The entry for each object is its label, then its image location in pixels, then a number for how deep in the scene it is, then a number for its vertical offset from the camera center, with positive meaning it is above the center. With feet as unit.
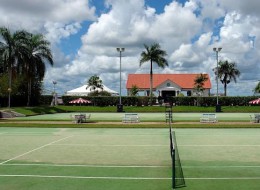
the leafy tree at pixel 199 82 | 185.20 +16.62
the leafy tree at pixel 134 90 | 190.50 +10.84
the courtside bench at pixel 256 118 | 72.73 -3.61
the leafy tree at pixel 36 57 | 119.62 +22.92
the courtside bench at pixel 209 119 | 73.35 -4.07
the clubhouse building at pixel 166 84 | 205.74 +17.39
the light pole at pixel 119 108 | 125.19 -1.76
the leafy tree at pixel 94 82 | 200.71 +17.48
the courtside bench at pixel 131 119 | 74.09 -4.23
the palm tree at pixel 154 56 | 154.99 +29.53
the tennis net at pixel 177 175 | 19.93 -6.64
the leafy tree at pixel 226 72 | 208.06 +27.11
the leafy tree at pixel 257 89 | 191.86 +12.38
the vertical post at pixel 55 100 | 155.26 +2.42
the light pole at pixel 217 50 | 116.13 +25.32
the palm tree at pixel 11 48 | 109.27 +24.12
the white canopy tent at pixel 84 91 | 182.75 +10.26
